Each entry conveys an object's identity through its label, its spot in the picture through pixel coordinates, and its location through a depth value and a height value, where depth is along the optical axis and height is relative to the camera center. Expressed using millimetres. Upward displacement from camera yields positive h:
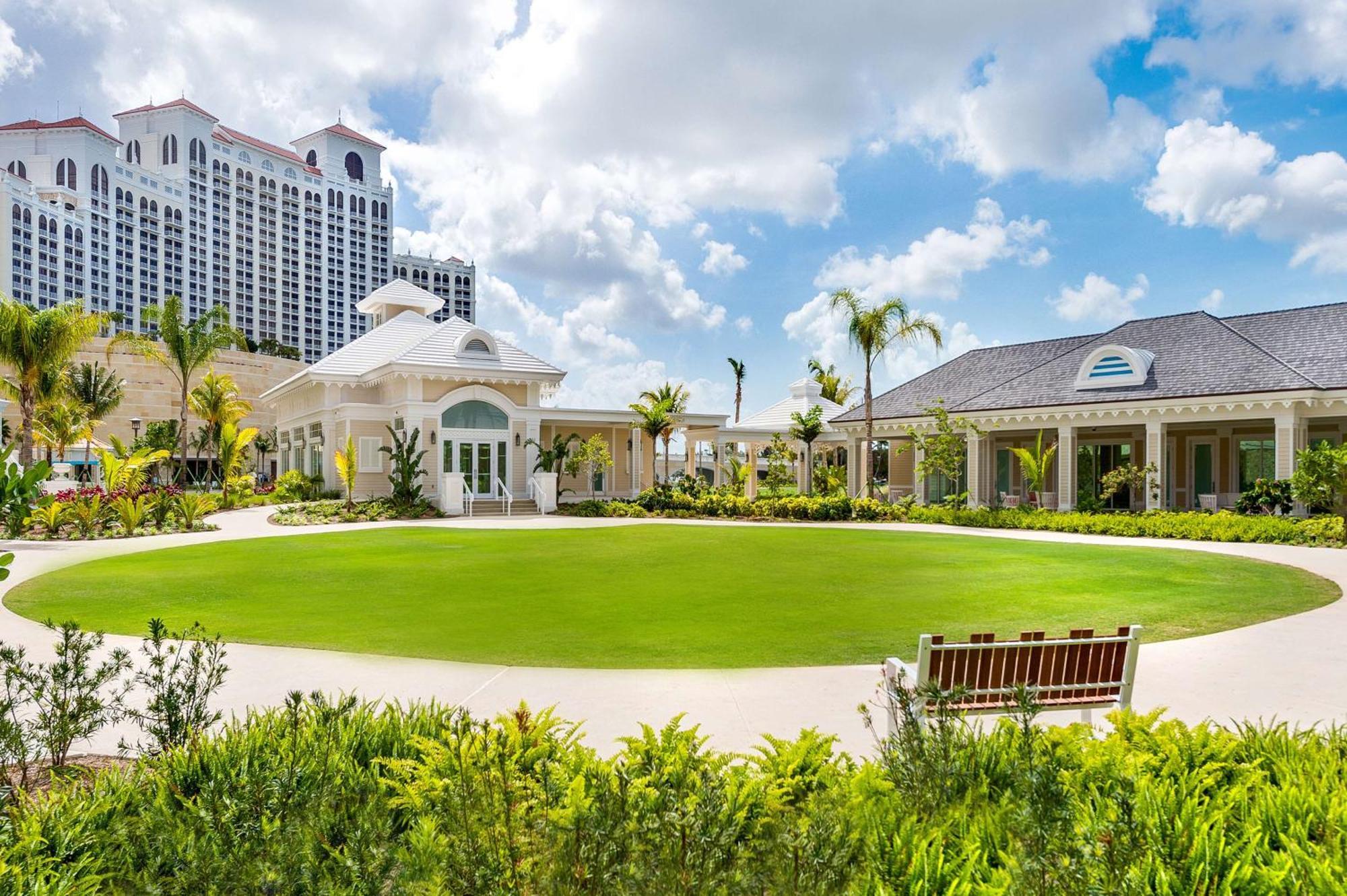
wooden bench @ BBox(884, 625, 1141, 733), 5223 -1480
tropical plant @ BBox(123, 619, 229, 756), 4410 -1416
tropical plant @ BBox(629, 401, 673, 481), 34188 +1212
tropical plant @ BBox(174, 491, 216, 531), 23859 -1728
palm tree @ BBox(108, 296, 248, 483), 36656 +5130
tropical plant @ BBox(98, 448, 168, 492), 23281 -552
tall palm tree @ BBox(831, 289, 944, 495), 31328 +4653
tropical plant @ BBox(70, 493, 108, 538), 21719 -1738
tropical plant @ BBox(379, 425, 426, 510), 29656 -860
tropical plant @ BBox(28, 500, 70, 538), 21703 -1803
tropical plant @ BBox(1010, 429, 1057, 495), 27062 -577
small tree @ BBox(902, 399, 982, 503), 30047 -30
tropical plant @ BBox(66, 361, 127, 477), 52000 +3938
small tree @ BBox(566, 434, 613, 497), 33844 -344
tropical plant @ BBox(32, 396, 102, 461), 41875 +1581
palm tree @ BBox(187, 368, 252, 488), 42094 +2511
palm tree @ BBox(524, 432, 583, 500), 33156 -245
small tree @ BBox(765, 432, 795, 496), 33906 -769
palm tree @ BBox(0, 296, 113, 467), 26781 +3652
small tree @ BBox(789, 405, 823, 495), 33625 +871
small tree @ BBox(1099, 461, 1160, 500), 25875 -1032
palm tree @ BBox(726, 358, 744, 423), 68562 +5767
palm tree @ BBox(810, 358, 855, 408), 56566 +4172
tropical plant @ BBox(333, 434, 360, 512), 28438 -643
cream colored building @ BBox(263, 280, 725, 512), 31531 +1460
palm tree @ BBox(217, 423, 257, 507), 33156 +156
